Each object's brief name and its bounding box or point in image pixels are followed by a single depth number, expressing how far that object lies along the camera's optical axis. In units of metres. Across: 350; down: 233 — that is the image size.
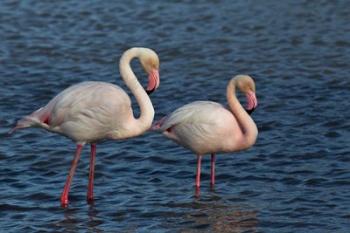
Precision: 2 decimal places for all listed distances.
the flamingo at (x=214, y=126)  18.23
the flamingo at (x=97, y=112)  17.50
